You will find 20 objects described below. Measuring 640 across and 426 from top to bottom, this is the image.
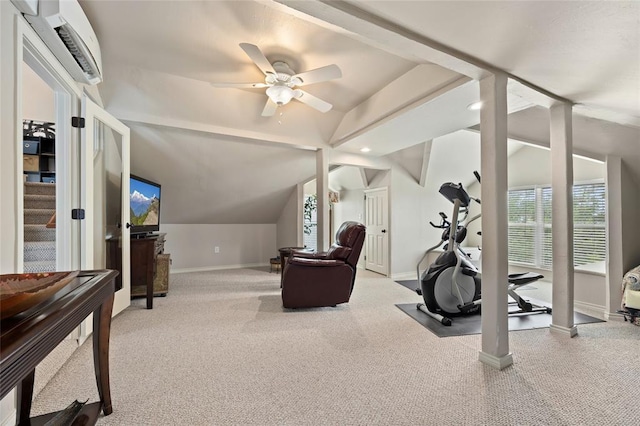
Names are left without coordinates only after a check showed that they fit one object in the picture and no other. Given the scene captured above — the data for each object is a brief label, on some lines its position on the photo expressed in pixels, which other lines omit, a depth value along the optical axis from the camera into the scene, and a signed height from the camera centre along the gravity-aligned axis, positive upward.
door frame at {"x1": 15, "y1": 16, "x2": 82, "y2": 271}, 2.04 +0.39
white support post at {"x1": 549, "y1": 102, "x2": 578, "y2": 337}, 2.45 -0.04
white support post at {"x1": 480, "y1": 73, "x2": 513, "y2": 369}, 1.98 -0.07
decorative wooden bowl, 0.73 -0.22
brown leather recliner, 3.06 -0.70
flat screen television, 3.50 +0.15
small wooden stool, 5.49 -0.99
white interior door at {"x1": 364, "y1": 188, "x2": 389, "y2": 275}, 5.16 -0.28
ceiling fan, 2.17 +1.18
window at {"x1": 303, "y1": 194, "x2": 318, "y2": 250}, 7.00 -0.12
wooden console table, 0.66 -0.35
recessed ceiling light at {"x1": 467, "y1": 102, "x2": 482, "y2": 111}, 2.67 +1.07
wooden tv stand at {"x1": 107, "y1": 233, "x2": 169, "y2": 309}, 2.94 -0.51
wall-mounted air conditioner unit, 1.47 +1.09
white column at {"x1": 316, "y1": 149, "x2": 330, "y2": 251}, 4.18 +0.23
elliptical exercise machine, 2.93 -0.75
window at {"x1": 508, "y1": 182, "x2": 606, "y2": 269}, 4.17 -0.18
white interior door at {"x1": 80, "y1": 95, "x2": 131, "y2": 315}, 2.25 +0.27
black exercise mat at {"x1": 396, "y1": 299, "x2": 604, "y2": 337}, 2.59 -1.10
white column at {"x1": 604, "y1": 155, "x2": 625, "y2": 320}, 3.07 -0.26
